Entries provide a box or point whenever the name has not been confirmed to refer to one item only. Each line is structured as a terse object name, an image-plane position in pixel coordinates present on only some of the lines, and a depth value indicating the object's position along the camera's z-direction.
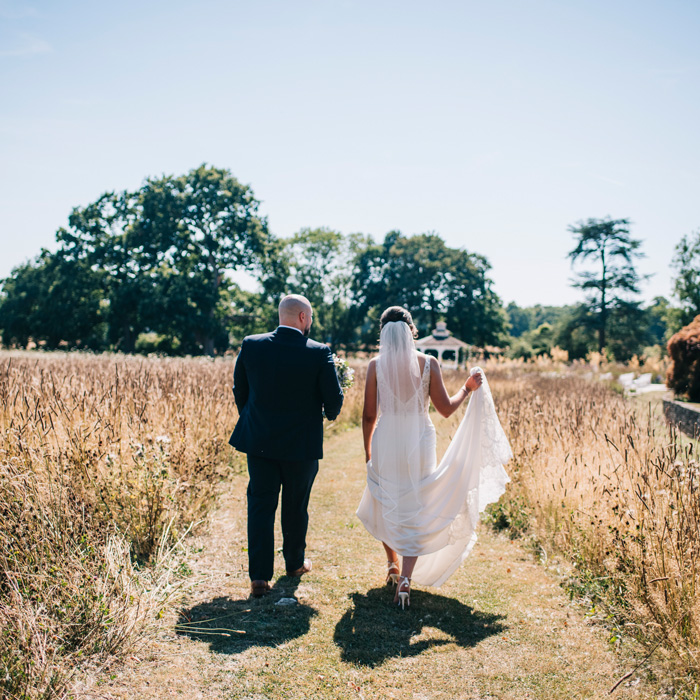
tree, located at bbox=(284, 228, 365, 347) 54.09
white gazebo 31.17
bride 4.13
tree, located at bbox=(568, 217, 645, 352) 47.81
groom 4.02
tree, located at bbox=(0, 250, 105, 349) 39.41
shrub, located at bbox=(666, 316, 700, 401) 13.25
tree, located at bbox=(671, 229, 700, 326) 45.53
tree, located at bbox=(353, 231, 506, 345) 49.34
